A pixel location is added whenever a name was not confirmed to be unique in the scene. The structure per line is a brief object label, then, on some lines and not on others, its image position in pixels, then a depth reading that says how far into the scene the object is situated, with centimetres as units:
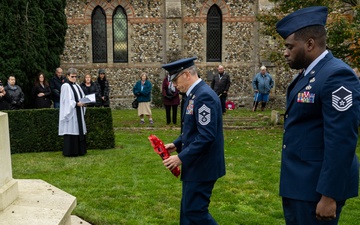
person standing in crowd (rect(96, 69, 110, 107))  1327
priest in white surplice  852
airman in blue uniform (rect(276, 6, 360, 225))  247
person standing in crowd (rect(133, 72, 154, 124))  1351
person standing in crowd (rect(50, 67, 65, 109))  1216
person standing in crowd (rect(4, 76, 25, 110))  1077
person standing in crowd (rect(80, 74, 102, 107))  1184
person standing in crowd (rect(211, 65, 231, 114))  1521
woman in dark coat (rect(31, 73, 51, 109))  1198
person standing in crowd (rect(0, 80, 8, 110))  1044
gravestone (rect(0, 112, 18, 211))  381
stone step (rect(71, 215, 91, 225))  486
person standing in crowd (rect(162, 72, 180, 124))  1299
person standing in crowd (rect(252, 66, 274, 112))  1767
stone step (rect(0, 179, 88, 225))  355
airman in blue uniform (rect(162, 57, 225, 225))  363
